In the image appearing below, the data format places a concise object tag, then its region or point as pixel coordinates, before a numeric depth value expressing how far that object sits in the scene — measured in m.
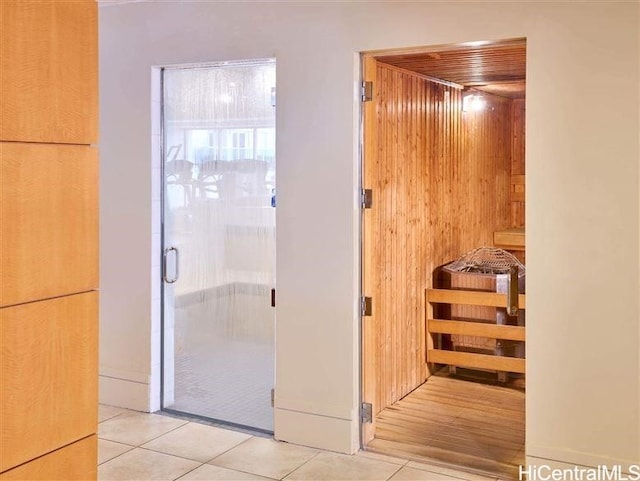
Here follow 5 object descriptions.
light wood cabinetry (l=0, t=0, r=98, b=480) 2.42
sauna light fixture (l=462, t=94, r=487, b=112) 6.17
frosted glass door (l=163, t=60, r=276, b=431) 4.41
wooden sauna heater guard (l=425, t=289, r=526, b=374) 5.31
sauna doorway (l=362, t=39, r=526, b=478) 4.11
